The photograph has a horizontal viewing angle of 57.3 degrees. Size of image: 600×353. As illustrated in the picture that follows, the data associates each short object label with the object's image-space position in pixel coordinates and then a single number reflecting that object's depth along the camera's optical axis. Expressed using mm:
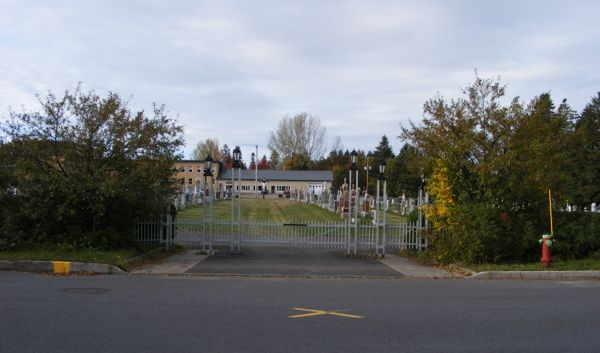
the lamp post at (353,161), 17788
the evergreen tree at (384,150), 103600
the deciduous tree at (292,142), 112250
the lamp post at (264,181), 104700
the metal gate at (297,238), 16812
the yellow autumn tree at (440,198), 15094
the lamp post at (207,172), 16922
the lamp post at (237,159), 17000
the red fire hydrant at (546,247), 13551
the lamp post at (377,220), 16036
